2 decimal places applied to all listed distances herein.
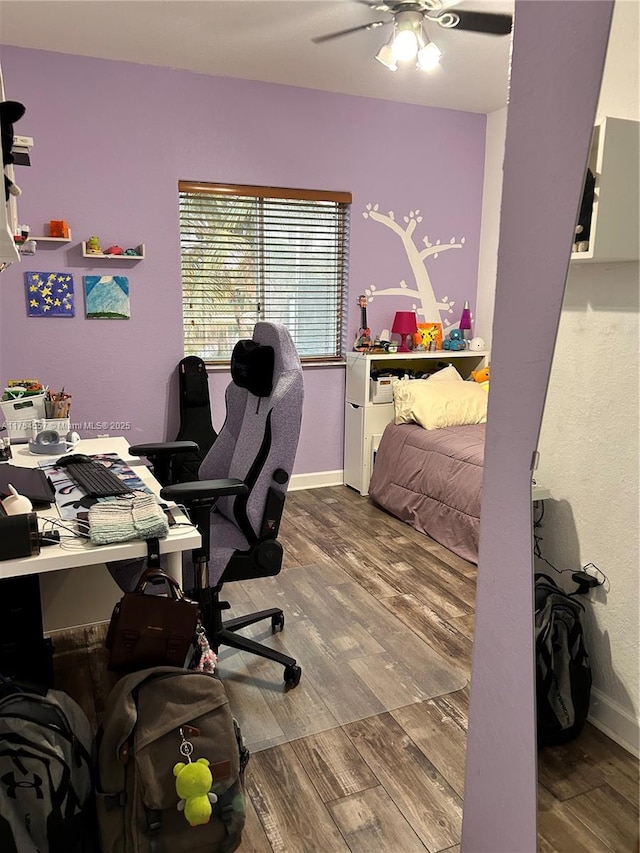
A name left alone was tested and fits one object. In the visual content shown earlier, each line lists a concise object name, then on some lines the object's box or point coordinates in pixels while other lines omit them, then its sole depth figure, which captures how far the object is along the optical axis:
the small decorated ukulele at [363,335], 4.37
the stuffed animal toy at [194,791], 1.36
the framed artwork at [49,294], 3.54
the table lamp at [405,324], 4.41
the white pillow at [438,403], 4.00
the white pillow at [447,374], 4.43
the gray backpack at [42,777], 1.29
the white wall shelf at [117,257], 3.58
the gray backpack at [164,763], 1.38
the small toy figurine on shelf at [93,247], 3.58
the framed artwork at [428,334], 4.53
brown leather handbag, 1.53
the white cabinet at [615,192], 0.77
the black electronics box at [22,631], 1.80
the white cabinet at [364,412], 4.25
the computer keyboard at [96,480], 1.88
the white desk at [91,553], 1.41
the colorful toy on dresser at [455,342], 4.59
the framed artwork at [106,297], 3.68
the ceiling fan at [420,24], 2.71
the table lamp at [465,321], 4.70
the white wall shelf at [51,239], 3.46
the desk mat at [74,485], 1.77
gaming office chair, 1.89
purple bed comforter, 3.36
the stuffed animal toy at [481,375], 4.52
